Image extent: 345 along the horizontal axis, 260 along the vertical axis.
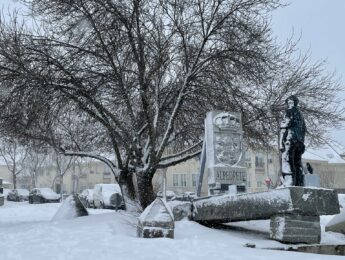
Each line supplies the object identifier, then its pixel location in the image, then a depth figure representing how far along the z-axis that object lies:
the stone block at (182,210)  12.84
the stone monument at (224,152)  12.26
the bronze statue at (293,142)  10.69
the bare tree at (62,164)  47.59
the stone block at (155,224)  9.37
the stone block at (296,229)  9.89
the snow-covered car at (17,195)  51.50
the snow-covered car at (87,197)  36.16
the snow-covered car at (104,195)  32.57
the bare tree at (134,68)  14.13
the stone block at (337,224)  13.11
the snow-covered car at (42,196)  41.84
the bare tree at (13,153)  17.30
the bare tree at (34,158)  18.33
